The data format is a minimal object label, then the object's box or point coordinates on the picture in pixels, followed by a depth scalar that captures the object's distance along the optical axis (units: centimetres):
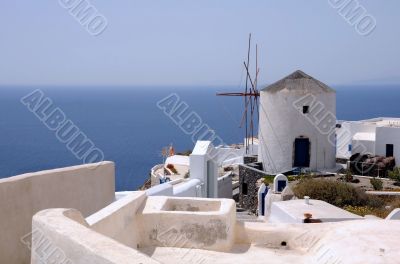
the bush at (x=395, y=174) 1983
